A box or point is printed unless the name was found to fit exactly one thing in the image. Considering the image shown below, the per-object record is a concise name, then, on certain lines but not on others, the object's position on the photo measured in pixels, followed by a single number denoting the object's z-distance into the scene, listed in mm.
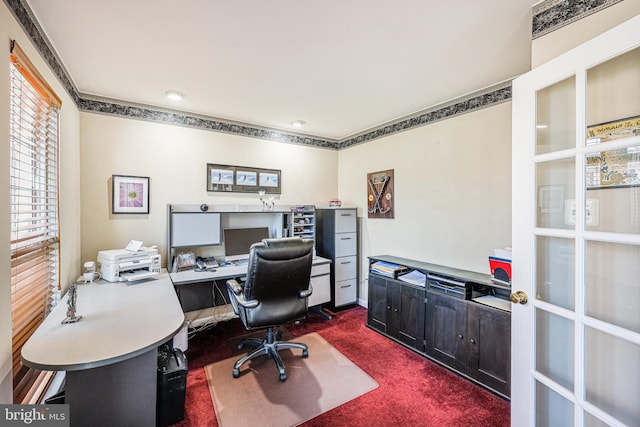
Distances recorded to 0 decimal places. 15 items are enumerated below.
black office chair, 2105
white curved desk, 1155
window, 1360
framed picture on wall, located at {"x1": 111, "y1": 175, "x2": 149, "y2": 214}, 2699
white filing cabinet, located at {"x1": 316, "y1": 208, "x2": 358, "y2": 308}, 3570
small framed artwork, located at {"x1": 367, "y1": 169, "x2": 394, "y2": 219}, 3416
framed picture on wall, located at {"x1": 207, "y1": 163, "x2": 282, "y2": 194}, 3238
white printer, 2246
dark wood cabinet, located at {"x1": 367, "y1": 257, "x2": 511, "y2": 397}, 2033
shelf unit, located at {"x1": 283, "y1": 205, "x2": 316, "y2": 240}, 3504
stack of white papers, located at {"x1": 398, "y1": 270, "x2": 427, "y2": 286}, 2667
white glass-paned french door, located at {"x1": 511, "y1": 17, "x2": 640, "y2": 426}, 1045
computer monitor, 3150
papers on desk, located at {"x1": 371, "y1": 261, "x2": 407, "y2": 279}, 2920
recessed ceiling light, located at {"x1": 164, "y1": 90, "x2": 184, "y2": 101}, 2543
